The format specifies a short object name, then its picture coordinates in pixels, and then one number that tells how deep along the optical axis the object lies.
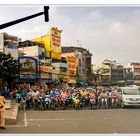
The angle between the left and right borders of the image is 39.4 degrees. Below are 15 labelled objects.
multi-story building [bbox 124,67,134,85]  71.11
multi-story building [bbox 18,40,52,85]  32.09
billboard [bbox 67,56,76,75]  40.92
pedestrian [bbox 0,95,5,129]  7.50
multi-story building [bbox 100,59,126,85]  63.44
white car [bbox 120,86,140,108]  13.73
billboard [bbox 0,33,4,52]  25.04
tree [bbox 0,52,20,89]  19.93
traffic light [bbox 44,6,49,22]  6.70
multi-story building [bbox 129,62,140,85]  73.58
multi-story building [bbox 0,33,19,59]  25.71
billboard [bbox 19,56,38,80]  27.65
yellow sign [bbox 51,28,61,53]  37.55
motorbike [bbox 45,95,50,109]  13.19
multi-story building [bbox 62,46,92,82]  46.52
